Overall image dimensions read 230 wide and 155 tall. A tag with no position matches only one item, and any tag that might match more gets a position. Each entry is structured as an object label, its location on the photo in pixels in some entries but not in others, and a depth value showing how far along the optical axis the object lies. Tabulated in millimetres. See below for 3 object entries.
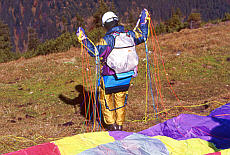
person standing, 5305
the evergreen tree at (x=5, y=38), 50781
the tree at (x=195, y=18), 53956
